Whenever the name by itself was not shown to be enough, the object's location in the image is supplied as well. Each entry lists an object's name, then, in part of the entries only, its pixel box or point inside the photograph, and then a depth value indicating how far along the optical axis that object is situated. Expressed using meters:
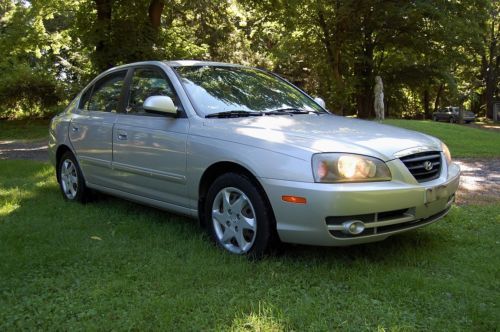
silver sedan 3.69
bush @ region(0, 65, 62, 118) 22.33
